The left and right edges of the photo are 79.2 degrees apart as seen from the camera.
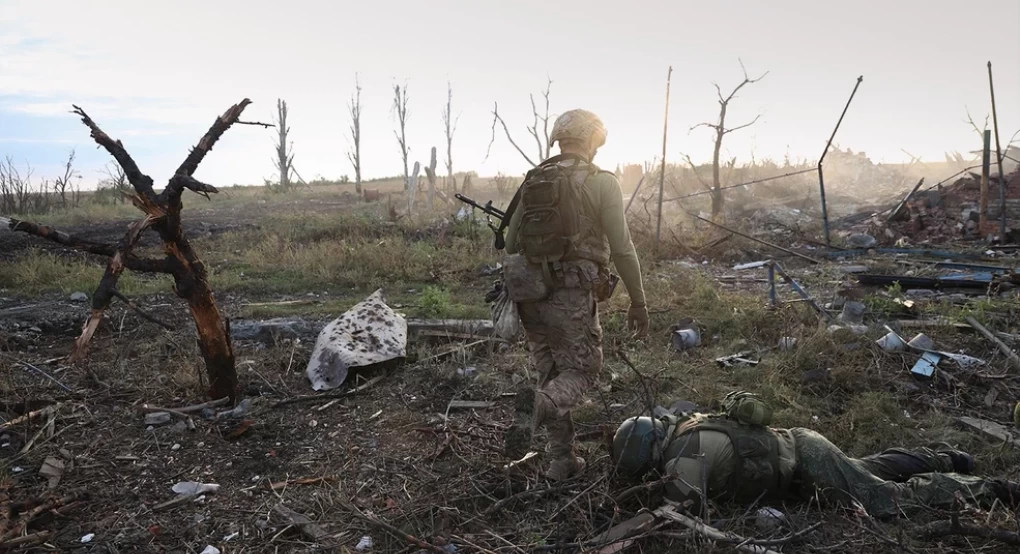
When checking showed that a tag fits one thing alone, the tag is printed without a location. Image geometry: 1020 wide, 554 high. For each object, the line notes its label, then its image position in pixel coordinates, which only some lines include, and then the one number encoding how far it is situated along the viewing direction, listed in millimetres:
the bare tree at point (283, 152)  30500
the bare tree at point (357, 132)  31500
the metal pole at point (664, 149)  9727
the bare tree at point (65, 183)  17312
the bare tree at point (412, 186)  16703
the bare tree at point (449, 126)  32219
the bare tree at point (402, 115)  31188
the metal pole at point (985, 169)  10477
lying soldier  2648
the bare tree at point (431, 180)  18720
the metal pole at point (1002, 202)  10039
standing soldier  2867
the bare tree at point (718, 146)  12695
